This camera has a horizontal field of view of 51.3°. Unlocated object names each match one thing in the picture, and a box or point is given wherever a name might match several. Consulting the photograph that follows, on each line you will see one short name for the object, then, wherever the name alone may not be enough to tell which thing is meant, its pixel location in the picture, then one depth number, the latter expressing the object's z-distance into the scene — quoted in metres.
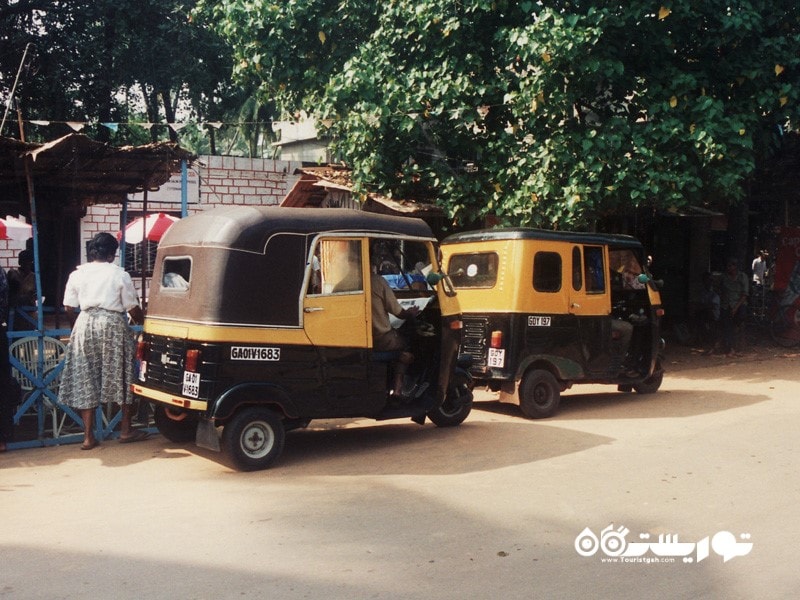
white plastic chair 7.67
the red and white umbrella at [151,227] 14.83
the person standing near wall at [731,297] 14.91
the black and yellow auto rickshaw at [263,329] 6.59
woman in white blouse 7.36
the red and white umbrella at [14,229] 14.39
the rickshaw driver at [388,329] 7.48
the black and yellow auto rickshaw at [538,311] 9.04
